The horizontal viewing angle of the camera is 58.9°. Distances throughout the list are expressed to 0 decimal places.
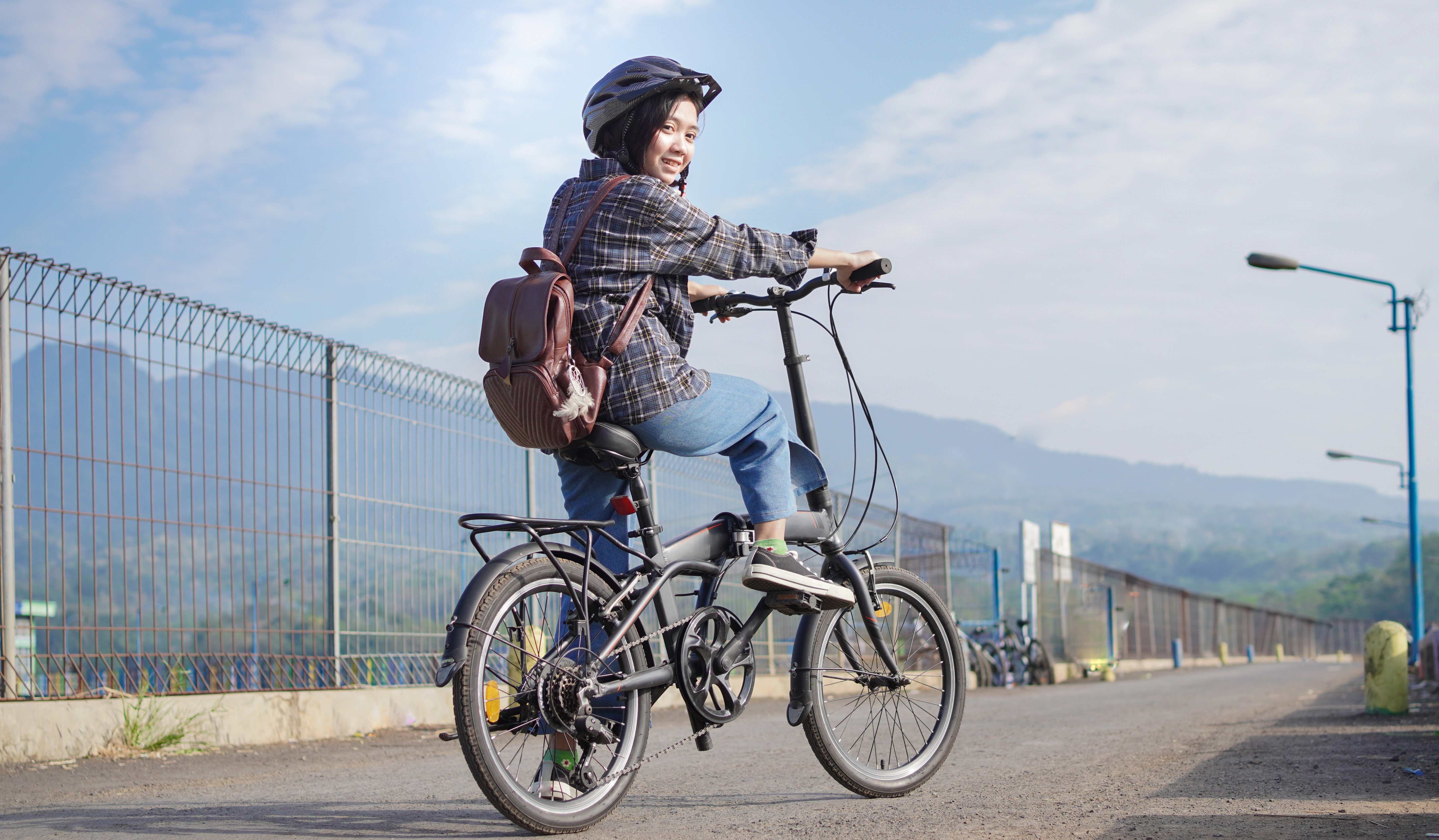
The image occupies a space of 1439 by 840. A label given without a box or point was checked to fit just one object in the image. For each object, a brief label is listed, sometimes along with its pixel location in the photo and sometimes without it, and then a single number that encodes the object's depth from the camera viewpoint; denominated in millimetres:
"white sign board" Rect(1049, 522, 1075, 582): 26234
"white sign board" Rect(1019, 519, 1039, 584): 23641
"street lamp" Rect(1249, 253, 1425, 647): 20406
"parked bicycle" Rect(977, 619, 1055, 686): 19812
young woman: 3330
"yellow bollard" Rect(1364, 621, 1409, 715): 9516
